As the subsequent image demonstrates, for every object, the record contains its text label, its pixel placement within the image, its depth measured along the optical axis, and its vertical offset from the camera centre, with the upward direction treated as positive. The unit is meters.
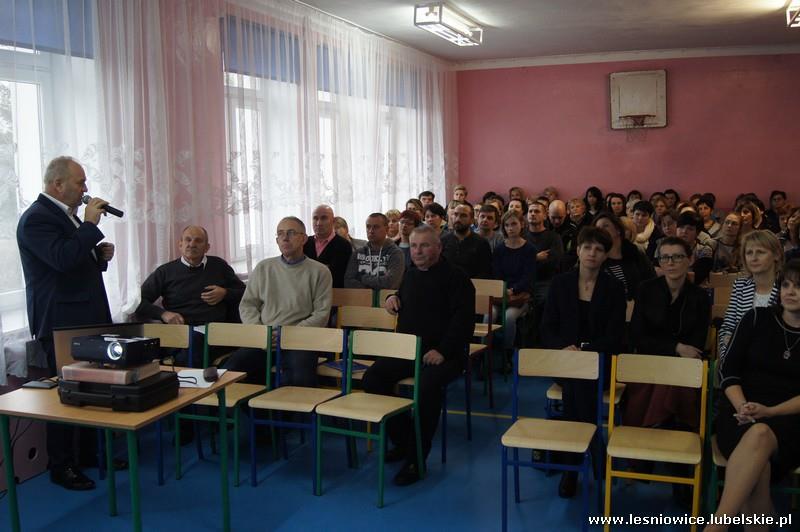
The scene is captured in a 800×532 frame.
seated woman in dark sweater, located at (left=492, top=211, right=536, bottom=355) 5.71 -0.45
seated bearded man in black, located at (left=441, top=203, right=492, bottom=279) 5.81 -0.29
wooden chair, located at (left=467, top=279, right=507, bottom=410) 4.98 -0.66
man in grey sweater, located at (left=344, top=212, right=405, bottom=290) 5.34 -0.35
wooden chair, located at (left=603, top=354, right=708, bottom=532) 2.98 -0.96
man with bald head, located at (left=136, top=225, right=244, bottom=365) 4.62 -0.44
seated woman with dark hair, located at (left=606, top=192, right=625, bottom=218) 8.39 +0.04
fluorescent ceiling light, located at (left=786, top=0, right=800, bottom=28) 6.70 +1.71
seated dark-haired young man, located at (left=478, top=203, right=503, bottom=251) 6.40 -0.12
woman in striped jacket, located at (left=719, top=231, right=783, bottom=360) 3.75 -0.34
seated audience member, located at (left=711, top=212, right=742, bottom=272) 5.93 -0.32
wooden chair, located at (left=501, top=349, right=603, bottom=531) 3.09 -0.94
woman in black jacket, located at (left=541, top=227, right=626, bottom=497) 3.79 -0.50
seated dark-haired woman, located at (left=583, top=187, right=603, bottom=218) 9.38 +0.10
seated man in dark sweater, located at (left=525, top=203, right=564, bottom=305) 6.21 -0.33
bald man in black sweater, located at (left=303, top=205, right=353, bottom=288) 5.55 -0.24
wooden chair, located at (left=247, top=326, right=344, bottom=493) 3.70 -0.91
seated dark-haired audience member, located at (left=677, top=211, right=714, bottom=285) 5.73 -0.34
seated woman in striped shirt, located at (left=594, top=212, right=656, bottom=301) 4.71 -0.34
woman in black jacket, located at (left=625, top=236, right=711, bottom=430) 3.77 -0.53
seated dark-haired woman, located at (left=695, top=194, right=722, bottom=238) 7.33 -0.13
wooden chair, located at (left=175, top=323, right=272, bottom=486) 3.84 -0.68
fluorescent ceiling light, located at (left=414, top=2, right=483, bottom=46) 6.39 +1.67
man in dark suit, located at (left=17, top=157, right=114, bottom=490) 3.56 -0.22
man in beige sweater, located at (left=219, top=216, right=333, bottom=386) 4.46 -0.44
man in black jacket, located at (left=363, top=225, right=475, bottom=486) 3.88 -0.63
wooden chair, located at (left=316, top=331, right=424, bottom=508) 3.49 -0.92
